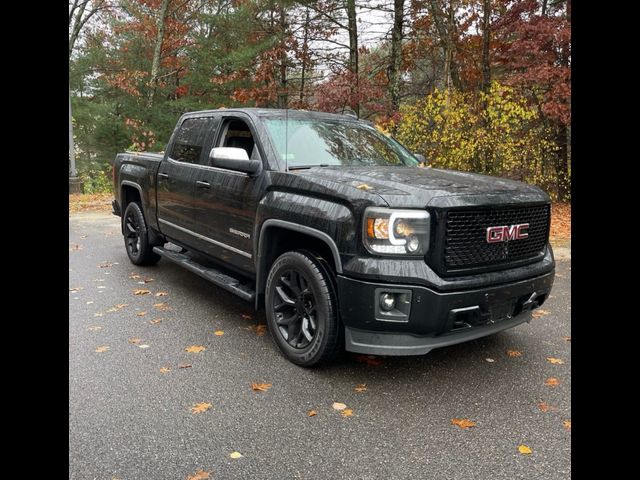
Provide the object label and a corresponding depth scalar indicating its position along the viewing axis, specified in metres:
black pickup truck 3.15
